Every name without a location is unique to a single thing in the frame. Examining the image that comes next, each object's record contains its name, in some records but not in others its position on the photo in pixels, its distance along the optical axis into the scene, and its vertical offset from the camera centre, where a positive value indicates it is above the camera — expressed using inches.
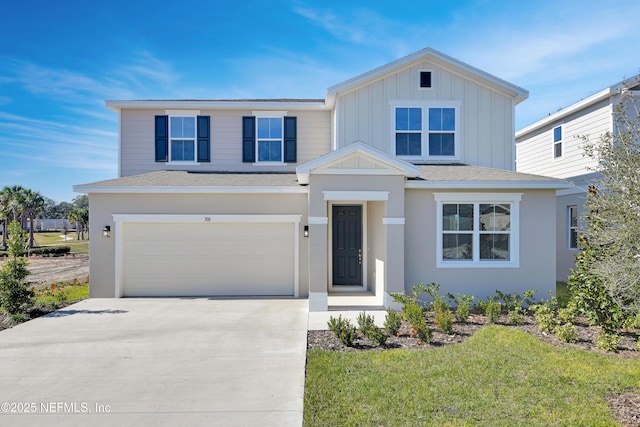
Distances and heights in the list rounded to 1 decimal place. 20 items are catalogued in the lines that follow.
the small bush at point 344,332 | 255.8 -74.2
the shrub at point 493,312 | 309.4 -72.0
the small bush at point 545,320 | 285.7 -73.6
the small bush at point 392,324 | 278.5 -73.7
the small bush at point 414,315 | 271.7 -66.5
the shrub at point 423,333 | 263.1 -75.7
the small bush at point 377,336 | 255.6 -75.9
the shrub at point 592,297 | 271.7 -55.4
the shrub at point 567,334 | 262.1 -76.2
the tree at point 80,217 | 1886.1 +23.8
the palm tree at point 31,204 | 1661.9 +82.4
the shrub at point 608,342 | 244.4 -76.7
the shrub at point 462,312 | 313.1 -73.5
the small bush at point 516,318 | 308.8 -77.1
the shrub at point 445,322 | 281.3 -73.1
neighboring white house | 493.0 +107.0
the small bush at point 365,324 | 266.0 -71.7
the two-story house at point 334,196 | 375.2 +26.3
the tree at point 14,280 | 333.1 -51.2
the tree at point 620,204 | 182.9 +8.6
